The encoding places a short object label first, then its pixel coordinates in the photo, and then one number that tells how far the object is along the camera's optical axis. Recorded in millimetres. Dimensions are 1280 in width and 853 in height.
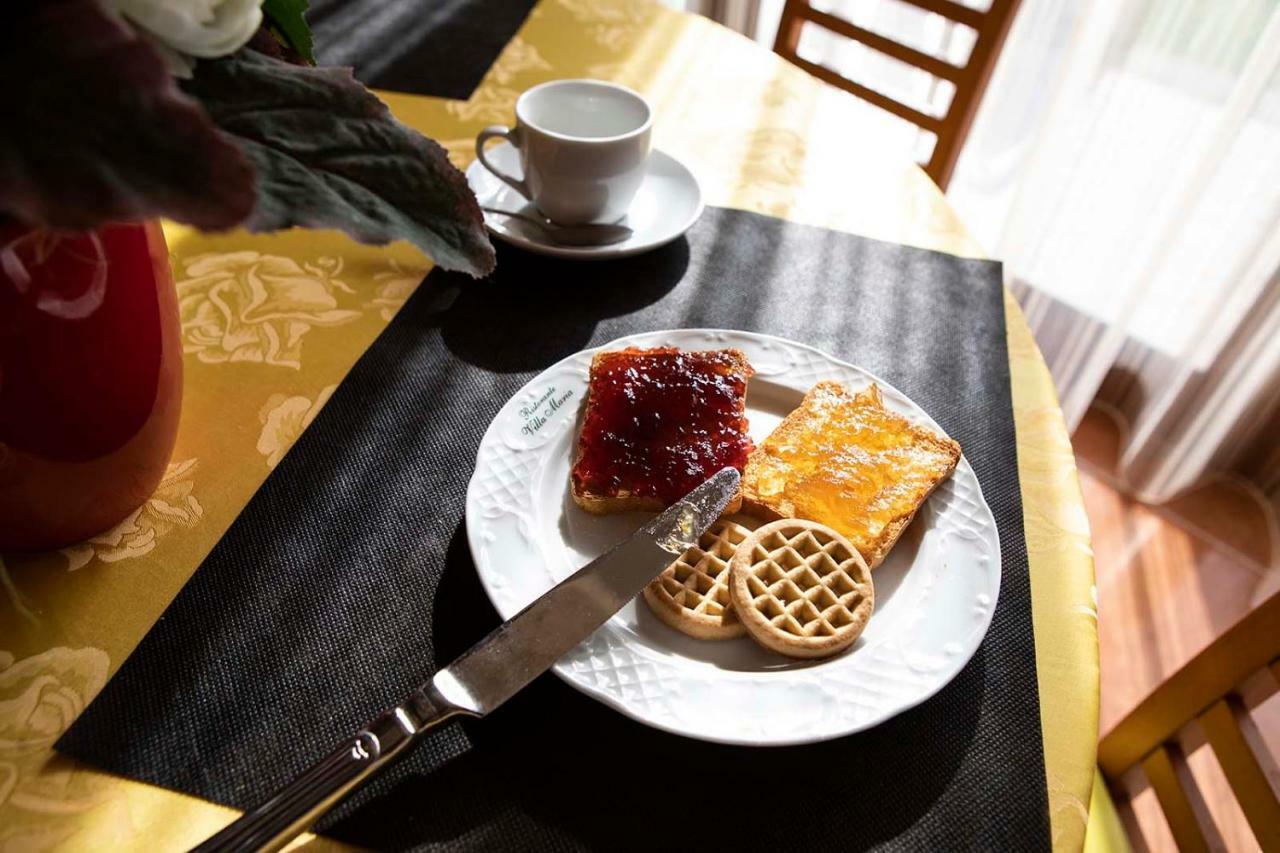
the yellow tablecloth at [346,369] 650
